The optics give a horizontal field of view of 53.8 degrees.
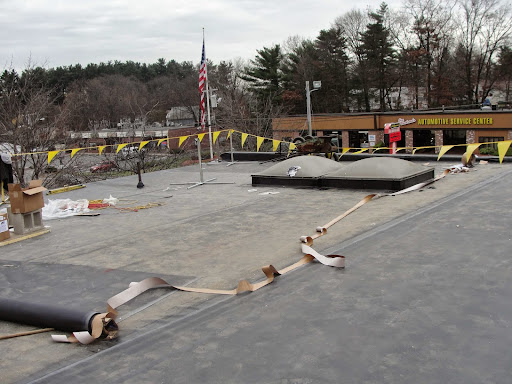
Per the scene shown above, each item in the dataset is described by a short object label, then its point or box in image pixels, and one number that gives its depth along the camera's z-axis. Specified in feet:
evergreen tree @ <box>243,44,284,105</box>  199.72
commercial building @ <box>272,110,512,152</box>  116.67
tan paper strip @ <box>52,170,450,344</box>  15.61
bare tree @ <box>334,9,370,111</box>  189.16
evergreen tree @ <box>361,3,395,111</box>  180.04
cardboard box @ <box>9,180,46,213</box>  29.66
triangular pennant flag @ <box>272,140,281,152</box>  68.18
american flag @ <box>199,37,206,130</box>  64.95
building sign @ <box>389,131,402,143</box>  77.96
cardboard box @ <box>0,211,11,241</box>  29.27
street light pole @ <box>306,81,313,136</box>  83.45
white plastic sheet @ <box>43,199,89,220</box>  37.04
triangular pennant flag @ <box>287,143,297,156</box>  65.46
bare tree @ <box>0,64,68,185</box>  73.20
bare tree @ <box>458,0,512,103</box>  166.81
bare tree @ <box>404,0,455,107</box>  172.04
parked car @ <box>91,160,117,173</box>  103.29
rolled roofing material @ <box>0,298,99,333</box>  15.94
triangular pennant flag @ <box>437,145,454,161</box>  52.66
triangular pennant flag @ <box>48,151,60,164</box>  50.14
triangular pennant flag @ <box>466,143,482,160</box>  51.10
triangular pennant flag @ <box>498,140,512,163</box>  48.72
